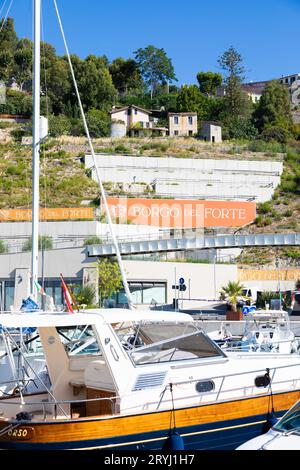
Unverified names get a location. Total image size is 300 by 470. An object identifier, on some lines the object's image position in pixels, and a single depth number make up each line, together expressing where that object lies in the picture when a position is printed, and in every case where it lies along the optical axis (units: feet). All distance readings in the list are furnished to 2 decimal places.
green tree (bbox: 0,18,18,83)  410.93
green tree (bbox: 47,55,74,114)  383.24
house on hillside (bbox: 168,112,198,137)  362.74
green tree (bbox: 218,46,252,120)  390.62
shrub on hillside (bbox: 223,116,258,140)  363.76
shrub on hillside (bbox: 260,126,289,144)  363.15
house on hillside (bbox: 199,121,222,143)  352.08
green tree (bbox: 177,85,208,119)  393.50
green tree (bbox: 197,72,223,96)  453.99
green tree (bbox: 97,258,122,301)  148.77
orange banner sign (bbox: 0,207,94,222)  202.69
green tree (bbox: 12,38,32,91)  414.82
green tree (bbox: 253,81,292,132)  384.68
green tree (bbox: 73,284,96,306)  134.32
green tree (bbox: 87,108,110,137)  346.95
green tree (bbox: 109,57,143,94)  455.63
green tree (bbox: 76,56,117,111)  390.62
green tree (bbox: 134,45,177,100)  455.63
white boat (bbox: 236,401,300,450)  31.30
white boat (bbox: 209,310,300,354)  67.05
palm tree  143.75
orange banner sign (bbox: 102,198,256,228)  233.76
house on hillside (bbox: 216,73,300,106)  501.56
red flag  45.59
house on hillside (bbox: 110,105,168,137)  353.72
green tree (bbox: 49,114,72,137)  333.21
